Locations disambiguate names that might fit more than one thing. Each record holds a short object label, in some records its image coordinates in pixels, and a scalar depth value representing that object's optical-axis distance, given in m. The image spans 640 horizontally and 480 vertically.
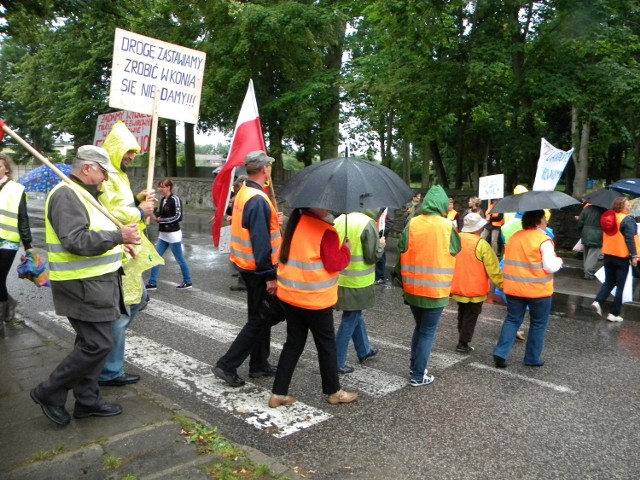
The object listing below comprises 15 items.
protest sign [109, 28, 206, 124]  4.93
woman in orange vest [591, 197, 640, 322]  7.44
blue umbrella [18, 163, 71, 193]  5.46
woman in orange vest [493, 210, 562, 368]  5.53
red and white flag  5.75
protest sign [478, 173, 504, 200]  11.52
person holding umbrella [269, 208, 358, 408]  4.26
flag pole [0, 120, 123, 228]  3.55
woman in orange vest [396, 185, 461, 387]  5.00
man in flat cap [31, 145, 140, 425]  3.74
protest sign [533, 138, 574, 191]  8.01
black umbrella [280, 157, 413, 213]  4.03
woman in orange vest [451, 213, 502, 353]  6.05
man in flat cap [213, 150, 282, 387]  4.62
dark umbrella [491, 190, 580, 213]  5.33
